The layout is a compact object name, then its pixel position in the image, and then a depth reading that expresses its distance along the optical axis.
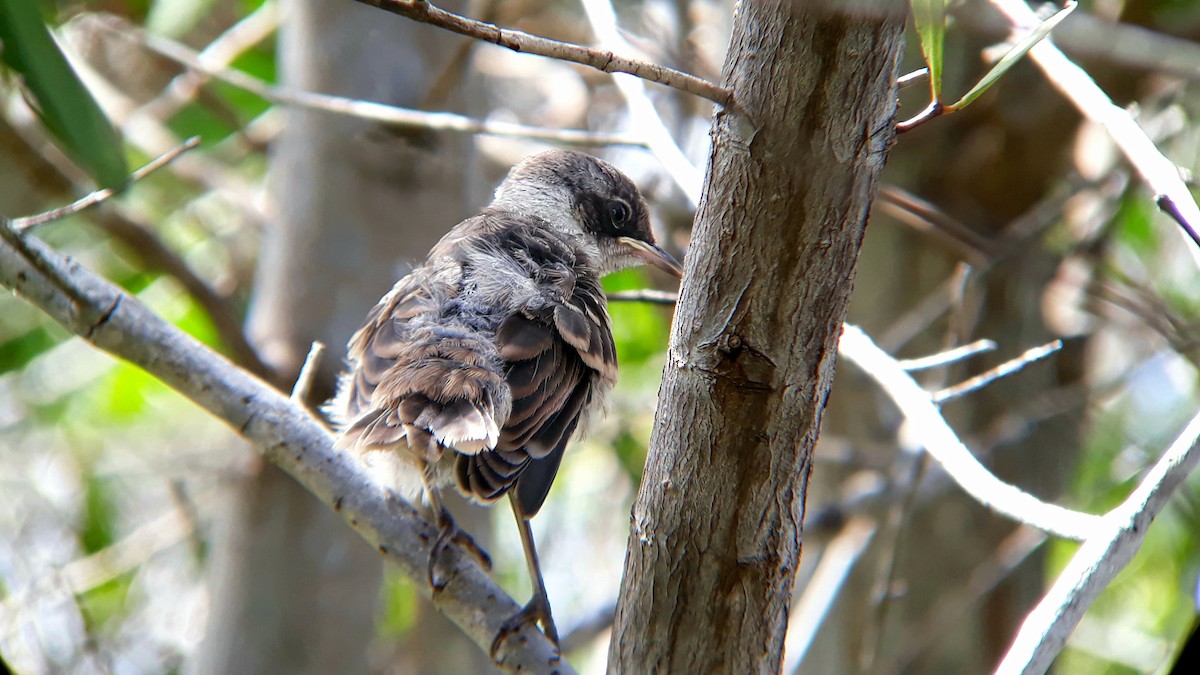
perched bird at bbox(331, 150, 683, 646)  4.50
